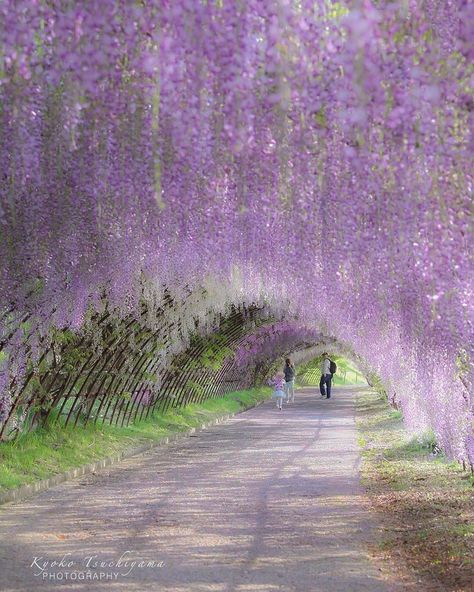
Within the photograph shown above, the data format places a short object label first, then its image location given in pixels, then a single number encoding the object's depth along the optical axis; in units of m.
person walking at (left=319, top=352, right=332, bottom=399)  42.25
